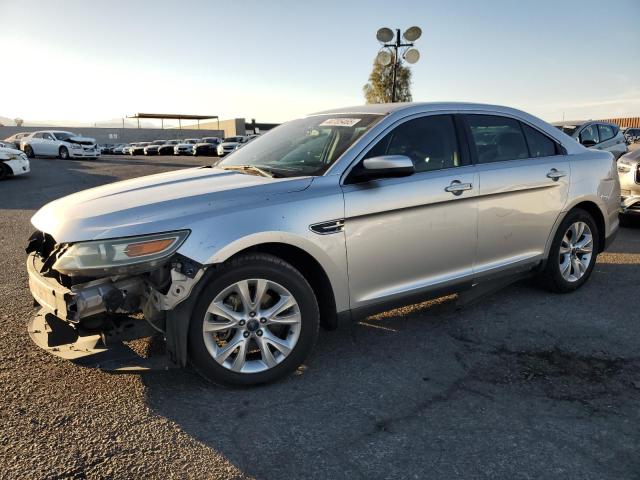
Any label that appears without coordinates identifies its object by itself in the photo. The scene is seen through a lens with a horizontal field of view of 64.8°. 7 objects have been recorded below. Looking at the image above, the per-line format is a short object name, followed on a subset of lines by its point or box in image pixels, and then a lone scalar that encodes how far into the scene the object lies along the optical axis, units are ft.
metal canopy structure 214.98
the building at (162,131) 229.45
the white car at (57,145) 89.51
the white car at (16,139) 102.31
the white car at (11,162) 49.29
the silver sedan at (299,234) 9.02
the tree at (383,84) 131.13
